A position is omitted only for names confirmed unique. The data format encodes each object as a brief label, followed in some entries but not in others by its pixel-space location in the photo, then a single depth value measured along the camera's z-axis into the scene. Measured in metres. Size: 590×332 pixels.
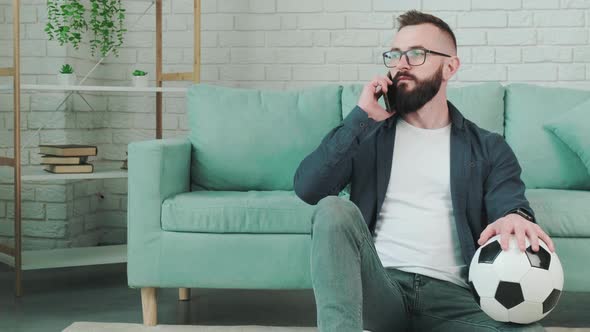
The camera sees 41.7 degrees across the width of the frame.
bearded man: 1.82
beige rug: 2.65
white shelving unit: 3.19
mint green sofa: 2.62
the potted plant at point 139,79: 3.61
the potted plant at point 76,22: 3.43
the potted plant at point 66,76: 3.44
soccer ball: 1.64
